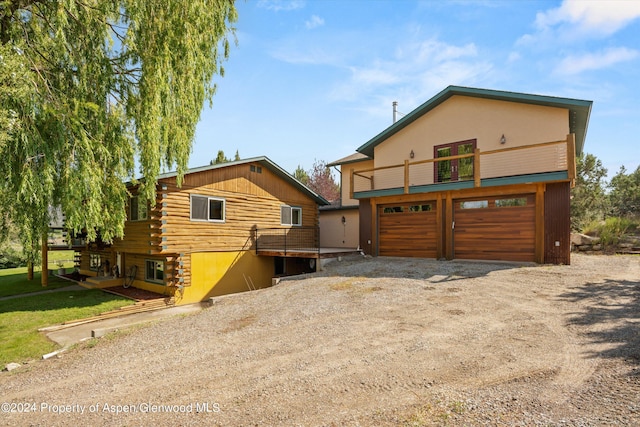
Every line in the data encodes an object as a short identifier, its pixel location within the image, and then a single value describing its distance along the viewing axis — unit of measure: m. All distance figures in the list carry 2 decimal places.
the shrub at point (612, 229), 13.43
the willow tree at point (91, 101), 6.23
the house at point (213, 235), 12.38
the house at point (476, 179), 10.30
